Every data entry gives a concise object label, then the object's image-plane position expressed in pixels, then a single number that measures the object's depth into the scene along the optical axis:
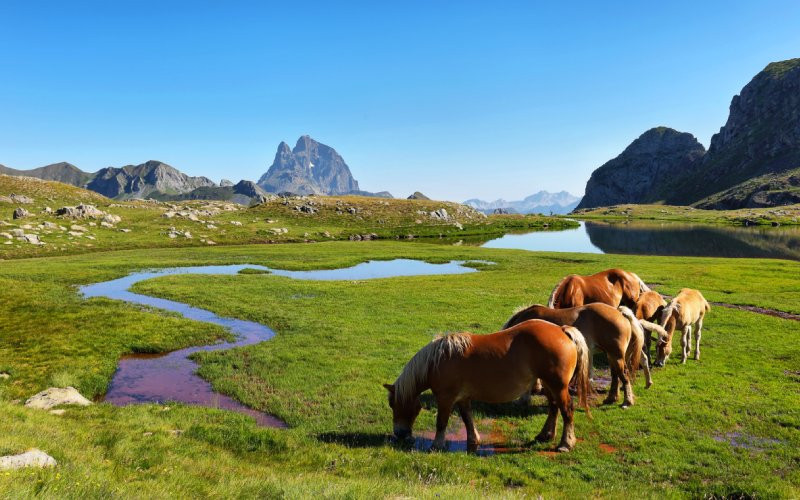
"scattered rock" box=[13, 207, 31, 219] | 66.56
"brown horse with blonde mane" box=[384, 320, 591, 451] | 10.20
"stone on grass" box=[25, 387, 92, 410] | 11.80
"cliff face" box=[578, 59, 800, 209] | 192.24
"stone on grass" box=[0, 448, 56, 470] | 6.19
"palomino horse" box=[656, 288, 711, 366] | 16.30
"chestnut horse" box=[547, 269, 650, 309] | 17.38
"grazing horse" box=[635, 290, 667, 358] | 17.30
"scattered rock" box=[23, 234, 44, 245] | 56.56
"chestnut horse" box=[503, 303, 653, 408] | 12.69
